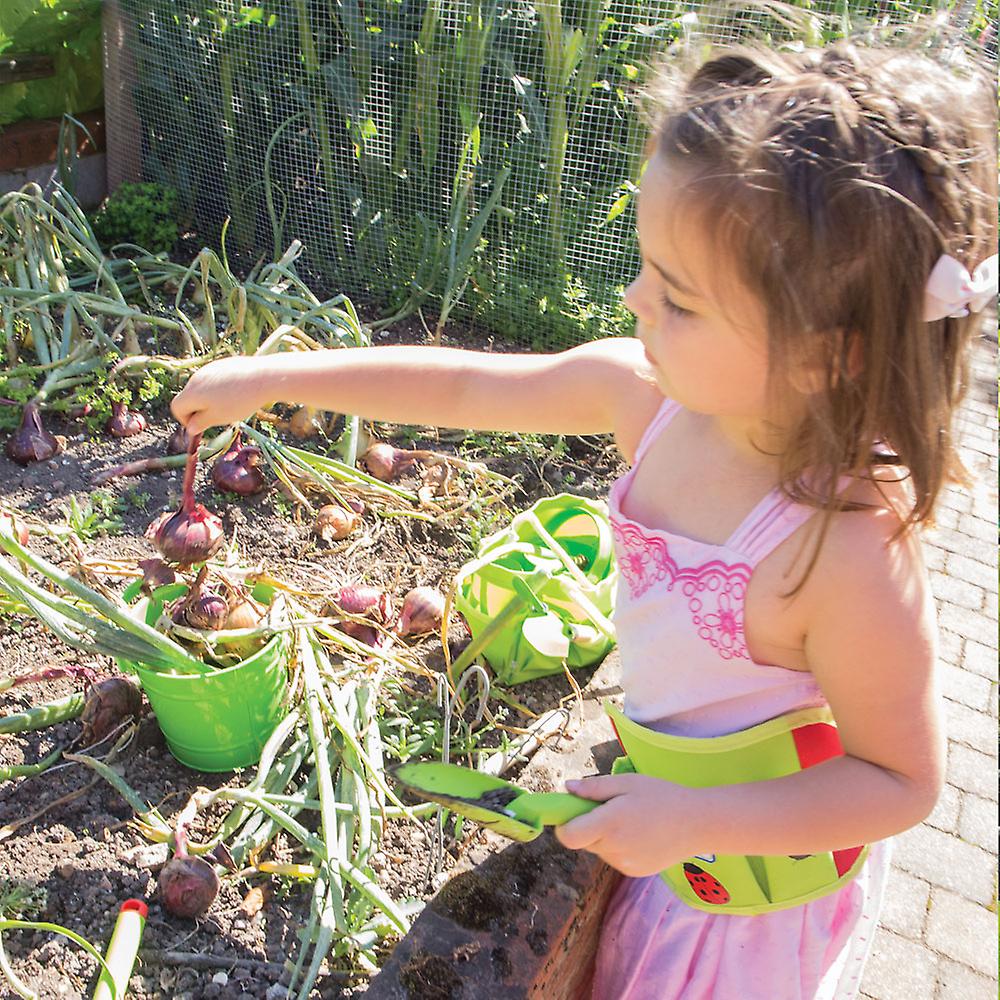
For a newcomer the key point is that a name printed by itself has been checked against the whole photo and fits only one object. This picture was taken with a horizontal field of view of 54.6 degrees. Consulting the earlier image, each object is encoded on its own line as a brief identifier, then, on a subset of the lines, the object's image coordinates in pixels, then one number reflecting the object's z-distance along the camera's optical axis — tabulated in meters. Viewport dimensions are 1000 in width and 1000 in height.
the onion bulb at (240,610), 1.64
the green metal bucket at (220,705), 1.56
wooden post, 3.83
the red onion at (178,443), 2.58
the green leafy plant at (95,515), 2.24
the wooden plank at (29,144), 3.71
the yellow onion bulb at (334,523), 2.33
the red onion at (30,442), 2.48
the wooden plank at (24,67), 3.57
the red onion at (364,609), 1.99
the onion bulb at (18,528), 2.00
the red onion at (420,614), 2.07
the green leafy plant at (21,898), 1.49
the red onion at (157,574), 1.65
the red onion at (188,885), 1.49
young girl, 0.87
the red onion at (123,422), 2.62
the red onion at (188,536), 1.55
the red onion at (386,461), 2.56
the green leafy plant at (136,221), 3.65
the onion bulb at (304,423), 2.62
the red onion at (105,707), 1.74
